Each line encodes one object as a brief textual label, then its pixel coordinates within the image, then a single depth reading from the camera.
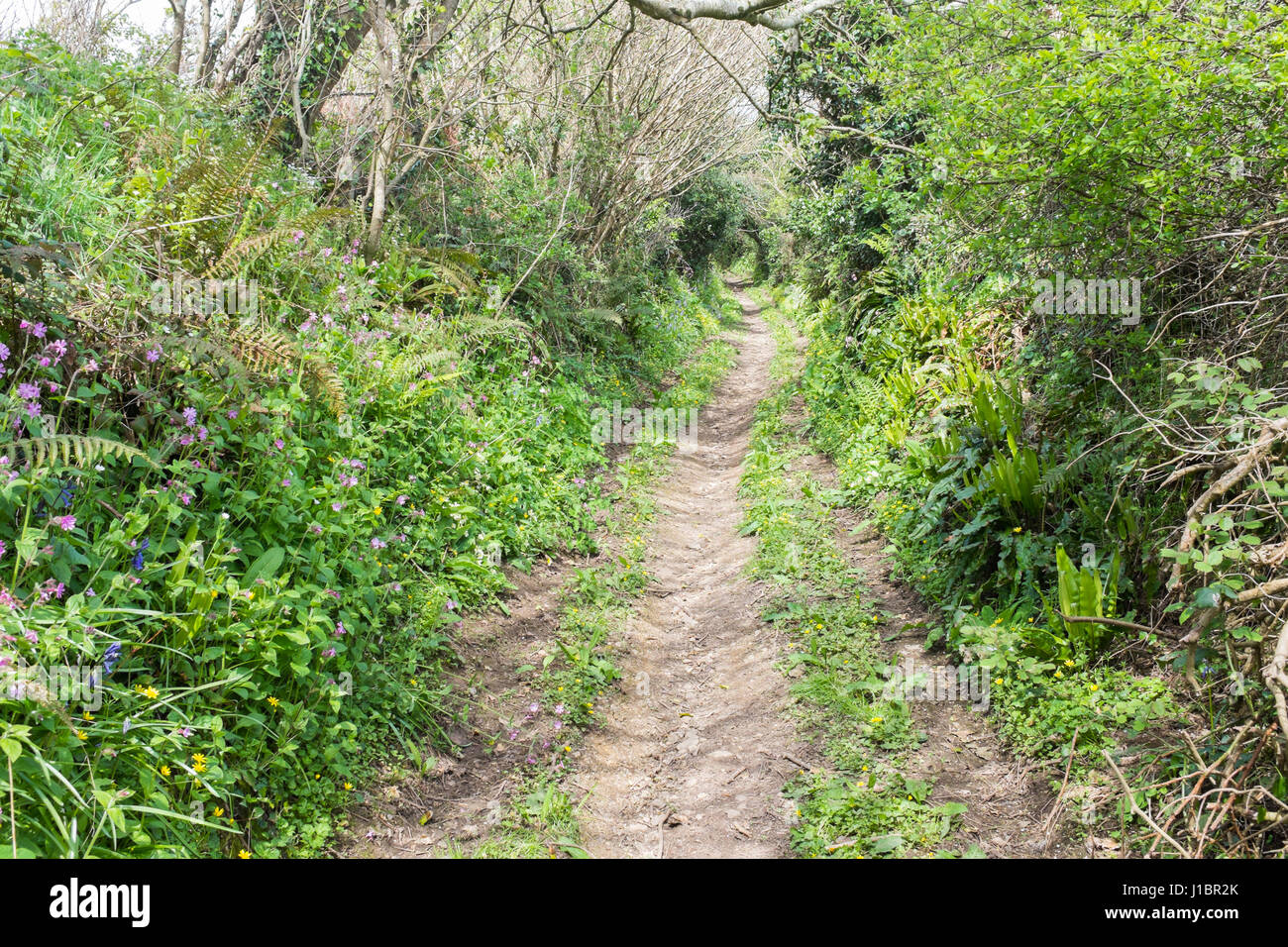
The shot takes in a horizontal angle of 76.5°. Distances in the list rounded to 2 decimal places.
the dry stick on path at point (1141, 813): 2.60
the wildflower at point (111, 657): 2.61
